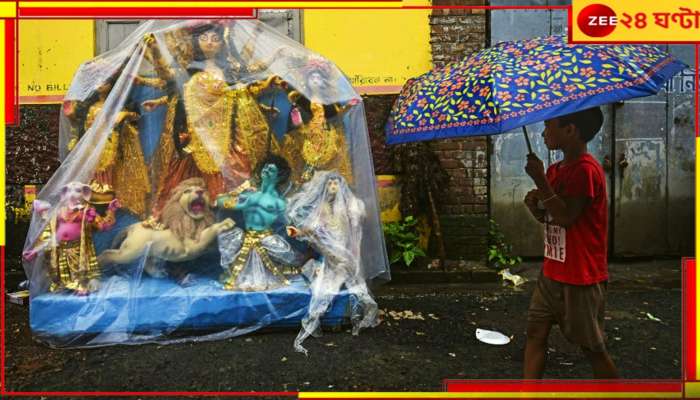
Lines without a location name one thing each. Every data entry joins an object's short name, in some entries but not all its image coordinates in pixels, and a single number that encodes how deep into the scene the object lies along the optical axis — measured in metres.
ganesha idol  3.17
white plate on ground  3.30
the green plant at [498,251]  4.91
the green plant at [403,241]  4.61
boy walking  2.13
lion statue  3.30
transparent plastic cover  3.20
